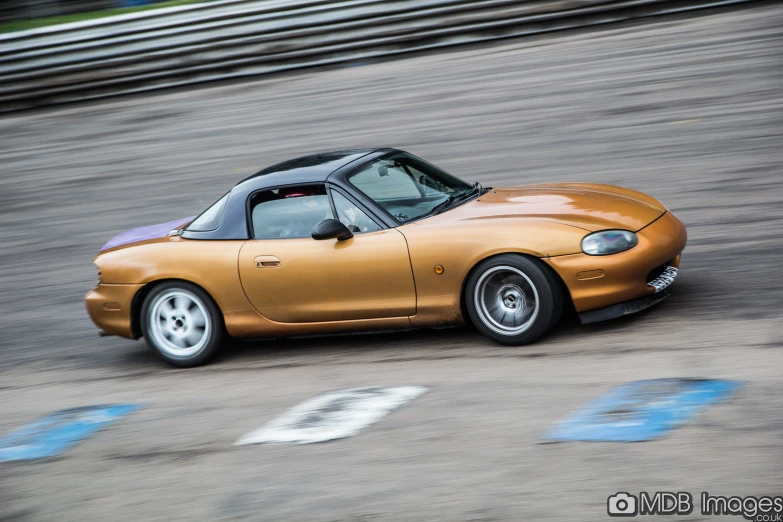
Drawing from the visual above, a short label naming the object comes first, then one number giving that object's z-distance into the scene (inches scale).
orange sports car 474.0
